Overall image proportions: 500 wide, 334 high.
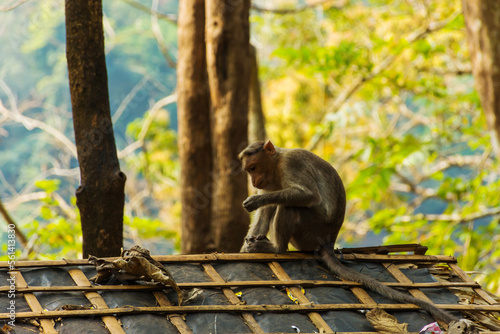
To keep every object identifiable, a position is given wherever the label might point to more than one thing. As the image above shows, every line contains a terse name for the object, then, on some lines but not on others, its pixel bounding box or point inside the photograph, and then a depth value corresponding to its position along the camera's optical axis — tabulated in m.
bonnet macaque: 11.09
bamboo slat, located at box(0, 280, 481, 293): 8.12
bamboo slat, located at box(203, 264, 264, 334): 7.87
